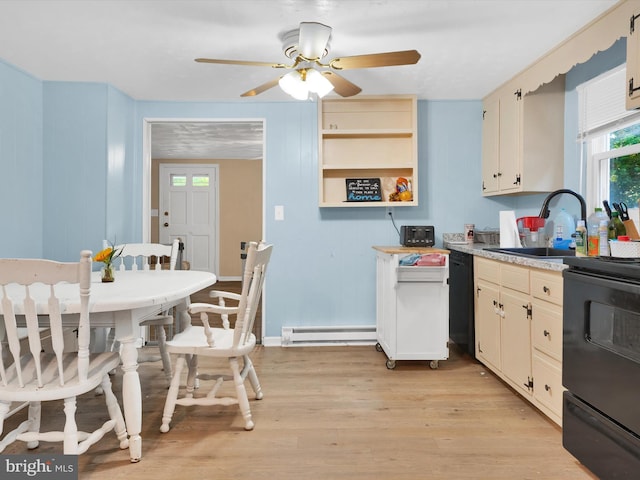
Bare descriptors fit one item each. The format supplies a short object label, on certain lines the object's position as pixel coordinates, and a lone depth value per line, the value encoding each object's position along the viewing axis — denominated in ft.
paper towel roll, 10.32
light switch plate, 12.37
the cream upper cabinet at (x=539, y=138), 10.07
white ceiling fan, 7.15
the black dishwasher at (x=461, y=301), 10.43
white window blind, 8.14
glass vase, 7.54
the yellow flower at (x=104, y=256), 7.18
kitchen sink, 9.25
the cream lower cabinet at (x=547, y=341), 6.76
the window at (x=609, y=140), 8.08
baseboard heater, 12.18
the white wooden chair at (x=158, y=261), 8.84
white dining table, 5.58
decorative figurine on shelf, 11.89
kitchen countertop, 6.86
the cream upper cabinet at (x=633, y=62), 6.36
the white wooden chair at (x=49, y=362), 4.92
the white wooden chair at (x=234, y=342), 6.82
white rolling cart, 9.96
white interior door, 23.93
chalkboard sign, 11.91
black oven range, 4.67
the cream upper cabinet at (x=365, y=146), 12.03
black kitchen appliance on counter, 10.98
